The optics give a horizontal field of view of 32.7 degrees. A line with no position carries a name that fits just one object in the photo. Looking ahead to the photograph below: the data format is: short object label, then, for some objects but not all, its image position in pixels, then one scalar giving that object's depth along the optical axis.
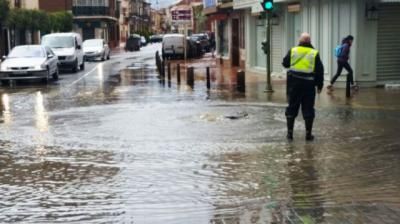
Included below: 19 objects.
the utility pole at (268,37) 18.55
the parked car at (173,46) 47.28
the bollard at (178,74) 23.79
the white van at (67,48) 32.75
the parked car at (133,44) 73.31
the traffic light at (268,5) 18.53
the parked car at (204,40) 57.55
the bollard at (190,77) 22.56
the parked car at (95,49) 47.16
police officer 10.84
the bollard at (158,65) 29.59
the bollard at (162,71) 27.78
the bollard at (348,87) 17.11
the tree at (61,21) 59.47
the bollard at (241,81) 19.80
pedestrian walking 18.30
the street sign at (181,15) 32.41
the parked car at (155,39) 119.03
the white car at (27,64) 24.91
